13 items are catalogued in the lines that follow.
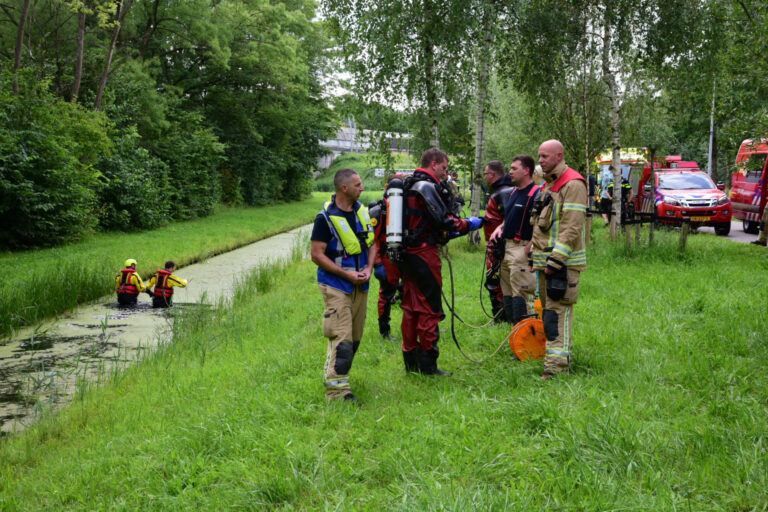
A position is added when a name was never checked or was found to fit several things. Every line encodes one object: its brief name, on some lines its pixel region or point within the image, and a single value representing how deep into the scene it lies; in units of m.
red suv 17.28
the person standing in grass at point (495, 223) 7.05
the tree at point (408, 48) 12.64
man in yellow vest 4.89
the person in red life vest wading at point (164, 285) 10.64
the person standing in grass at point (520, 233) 6.45
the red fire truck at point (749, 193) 16.31
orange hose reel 5.77
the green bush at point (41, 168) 14.15
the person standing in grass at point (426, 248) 5.27
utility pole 33.46
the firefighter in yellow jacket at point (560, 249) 5.00
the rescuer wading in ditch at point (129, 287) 10.64
